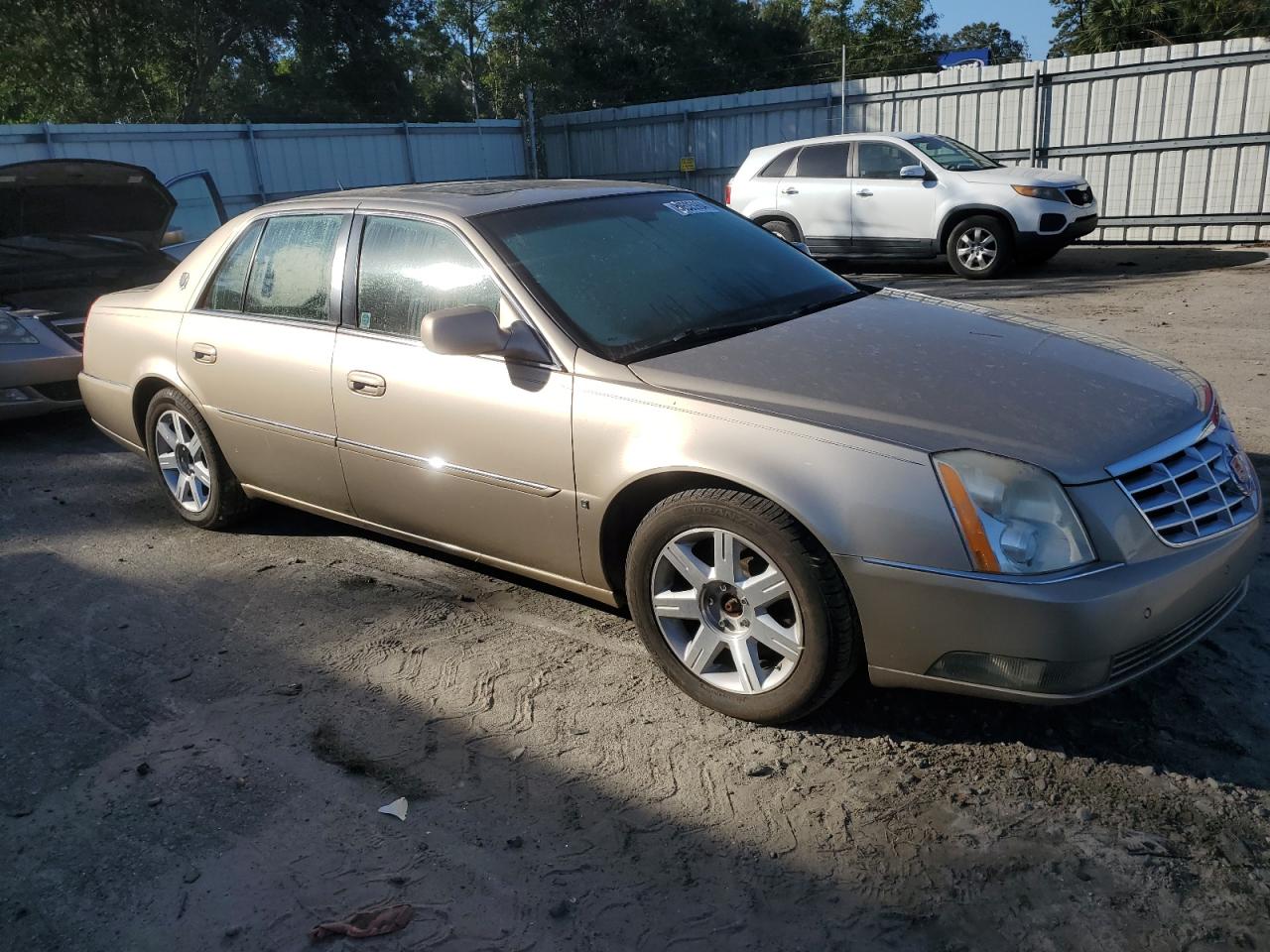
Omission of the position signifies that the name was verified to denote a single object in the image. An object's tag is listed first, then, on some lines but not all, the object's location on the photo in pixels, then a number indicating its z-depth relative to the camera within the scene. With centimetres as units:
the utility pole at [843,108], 1661
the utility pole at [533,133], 2038
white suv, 1166
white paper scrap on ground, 282
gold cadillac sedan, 268
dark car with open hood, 671
